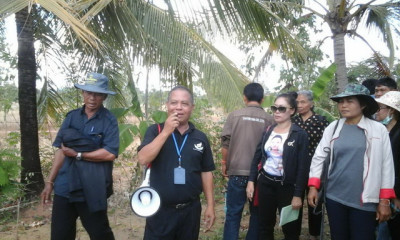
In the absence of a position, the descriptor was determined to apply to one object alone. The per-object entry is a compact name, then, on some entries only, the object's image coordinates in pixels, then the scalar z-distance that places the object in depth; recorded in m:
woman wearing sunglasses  3.24
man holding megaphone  2.42
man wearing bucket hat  2.85
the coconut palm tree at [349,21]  6.72
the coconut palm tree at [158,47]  5.18
